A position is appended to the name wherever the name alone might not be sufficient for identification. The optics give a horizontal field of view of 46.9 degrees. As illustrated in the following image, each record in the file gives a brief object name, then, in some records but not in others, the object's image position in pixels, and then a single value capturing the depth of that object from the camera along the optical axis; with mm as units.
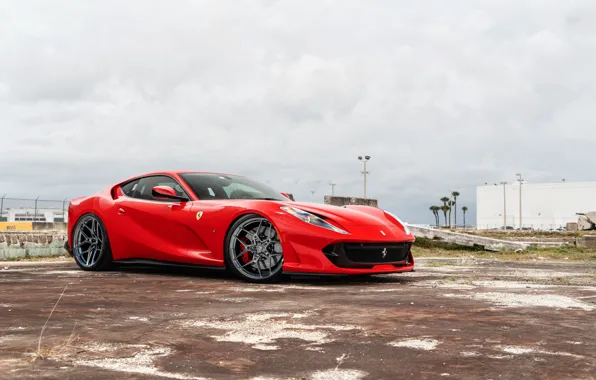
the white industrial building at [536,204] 123812
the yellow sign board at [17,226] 33719
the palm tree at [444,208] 177000
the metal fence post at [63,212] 33250
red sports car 6797
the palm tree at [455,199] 153750
